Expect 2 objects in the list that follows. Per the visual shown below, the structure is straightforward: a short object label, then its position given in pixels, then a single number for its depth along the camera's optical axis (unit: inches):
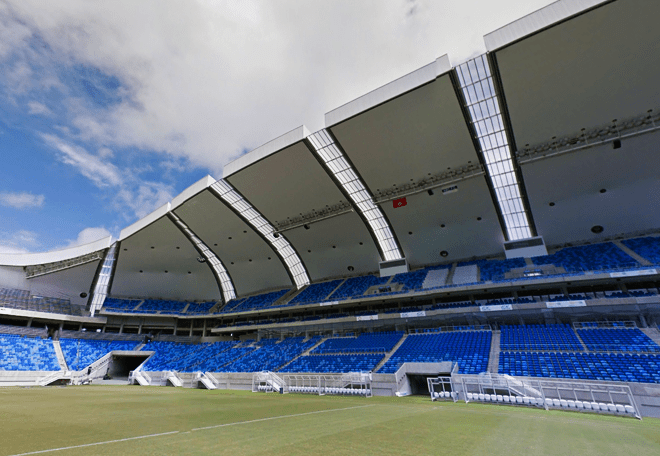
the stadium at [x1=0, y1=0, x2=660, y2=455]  349.7
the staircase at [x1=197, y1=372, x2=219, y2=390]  1030.5
